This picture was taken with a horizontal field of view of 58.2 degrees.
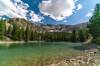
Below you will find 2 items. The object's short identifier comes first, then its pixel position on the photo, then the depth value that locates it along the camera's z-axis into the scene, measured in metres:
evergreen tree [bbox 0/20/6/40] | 21.61
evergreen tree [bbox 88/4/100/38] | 14.43
